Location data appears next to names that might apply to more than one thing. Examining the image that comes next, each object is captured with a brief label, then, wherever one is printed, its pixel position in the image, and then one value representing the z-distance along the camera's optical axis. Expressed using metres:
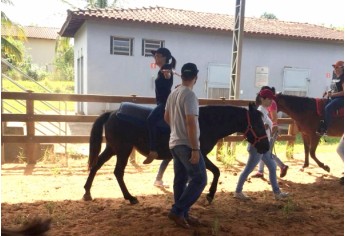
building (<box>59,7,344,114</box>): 15.05
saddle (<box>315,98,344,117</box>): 7.08
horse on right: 7.22
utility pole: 8.94
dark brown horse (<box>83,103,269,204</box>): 4.79
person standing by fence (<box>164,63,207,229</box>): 3.58
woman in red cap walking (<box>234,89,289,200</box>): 5.11
